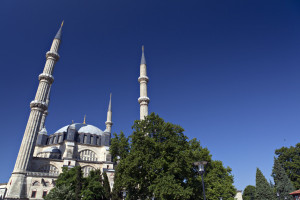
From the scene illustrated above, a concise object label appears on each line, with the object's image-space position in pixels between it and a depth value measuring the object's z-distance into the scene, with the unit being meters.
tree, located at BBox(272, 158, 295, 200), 35.14
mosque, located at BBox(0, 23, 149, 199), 29.35
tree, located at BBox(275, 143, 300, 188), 39.98
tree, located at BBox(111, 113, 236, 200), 18.58
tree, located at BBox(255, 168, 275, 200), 34.62
